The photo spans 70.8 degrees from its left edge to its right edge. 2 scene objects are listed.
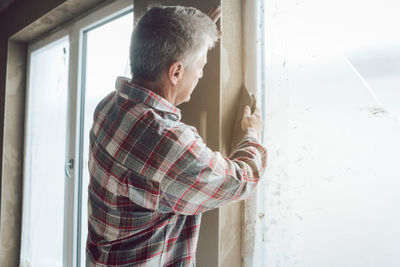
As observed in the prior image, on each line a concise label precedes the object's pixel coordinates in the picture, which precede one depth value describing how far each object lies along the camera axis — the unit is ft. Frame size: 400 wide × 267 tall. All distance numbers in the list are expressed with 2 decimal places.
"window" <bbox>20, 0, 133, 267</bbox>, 5.40
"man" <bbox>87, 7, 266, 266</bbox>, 1.99
